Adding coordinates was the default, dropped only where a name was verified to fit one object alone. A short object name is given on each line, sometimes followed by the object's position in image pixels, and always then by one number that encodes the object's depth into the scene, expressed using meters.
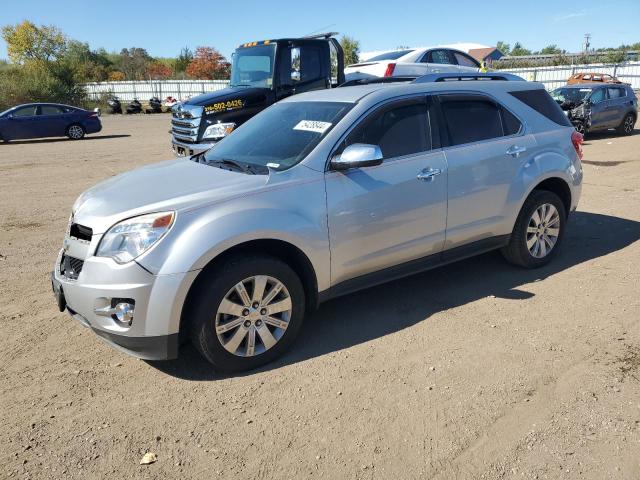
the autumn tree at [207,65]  74.44
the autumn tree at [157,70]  75.12
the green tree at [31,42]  64.50
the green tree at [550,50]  108.52
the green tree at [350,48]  57.63
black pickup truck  9.70
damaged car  15.95
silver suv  3.25
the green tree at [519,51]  108.92
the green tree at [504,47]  118.79
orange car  28.88
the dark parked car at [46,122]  19.16
